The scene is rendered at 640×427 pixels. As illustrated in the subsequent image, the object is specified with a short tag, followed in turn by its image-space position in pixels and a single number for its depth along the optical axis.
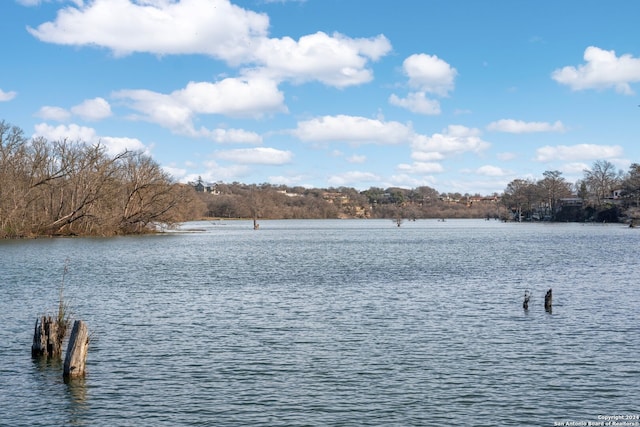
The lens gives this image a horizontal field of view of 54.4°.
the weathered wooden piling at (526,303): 29.20
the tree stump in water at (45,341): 20.20
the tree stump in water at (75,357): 17.70
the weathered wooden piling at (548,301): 29.22
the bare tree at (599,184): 190.88
